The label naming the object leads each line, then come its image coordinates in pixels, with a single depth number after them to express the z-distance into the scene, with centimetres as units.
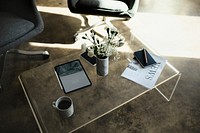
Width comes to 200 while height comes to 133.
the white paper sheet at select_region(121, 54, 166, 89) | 136
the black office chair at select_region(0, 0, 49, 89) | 146
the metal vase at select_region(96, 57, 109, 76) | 129
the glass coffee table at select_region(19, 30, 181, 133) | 120
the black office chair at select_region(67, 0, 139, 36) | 176
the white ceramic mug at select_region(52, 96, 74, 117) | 117
